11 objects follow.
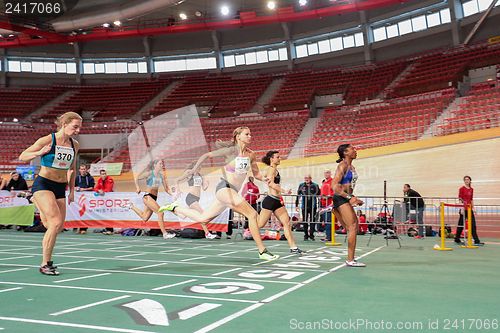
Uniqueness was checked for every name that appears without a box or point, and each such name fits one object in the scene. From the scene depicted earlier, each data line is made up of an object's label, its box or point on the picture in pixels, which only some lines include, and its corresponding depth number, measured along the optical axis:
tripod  14.60
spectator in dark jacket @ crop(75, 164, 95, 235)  15.05
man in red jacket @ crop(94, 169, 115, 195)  14.83
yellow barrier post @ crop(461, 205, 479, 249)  10.52
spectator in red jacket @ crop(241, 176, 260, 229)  12.91
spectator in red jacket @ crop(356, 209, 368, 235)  15.82
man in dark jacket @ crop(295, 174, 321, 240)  12.70
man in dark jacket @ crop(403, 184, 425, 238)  13.84
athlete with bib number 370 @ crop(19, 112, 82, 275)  5.67
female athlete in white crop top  6.87
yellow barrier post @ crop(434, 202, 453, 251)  9.80
